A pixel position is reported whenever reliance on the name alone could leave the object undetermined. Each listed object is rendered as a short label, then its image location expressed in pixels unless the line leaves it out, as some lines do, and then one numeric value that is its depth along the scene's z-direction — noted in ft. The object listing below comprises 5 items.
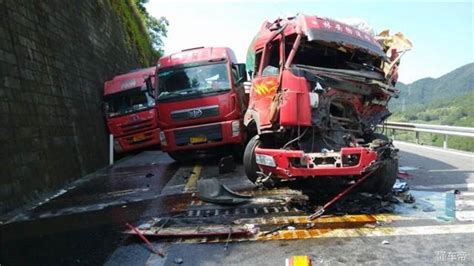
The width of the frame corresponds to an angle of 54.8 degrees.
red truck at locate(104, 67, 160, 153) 48.67
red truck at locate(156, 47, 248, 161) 35.58
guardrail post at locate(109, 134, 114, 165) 47.19
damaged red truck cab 18.61
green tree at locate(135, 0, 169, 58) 138.51
